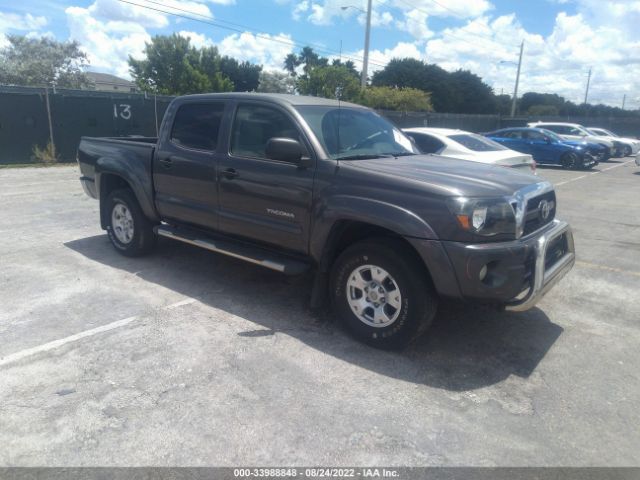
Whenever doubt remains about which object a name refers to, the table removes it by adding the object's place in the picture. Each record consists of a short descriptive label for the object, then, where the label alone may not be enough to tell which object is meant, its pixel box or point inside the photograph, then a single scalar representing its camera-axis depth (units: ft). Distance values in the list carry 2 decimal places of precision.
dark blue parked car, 61.14
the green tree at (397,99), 131.43
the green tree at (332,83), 117.08
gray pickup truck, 11.49
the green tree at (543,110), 236.63
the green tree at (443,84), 247.50
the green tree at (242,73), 232.53
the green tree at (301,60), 271.41
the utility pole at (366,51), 101.81
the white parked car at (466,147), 33.53
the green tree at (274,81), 229.25
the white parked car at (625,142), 82.04
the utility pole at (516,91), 157.17
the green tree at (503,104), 274.07
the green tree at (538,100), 300.81
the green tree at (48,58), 162.20
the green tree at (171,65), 167.73
